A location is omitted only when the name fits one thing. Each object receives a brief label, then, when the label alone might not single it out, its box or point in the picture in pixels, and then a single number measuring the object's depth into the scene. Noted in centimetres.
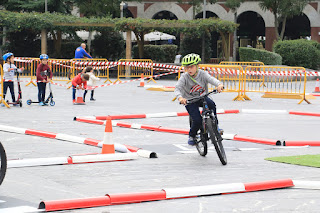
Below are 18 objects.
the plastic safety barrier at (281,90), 2108
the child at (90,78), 1919
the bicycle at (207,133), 884
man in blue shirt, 2698
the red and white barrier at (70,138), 939
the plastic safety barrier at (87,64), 2708
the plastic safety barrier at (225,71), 2161
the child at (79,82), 1852
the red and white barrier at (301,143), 1088
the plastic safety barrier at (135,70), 3262
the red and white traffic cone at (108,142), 913
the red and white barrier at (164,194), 614
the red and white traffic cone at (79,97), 1840
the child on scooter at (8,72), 1717
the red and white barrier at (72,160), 837
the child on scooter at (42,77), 1781
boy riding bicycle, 943
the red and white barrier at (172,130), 1106
